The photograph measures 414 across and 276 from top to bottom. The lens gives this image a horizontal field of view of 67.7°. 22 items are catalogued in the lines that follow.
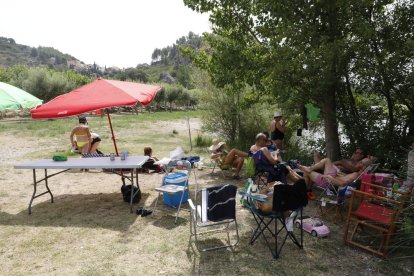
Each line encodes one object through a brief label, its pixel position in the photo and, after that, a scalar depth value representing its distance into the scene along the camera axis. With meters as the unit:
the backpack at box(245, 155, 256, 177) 5.92
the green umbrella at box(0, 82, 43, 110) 5.21
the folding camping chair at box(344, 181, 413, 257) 3.69
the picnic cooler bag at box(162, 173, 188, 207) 5.50
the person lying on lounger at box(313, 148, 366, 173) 5.99
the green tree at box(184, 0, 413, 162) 5.91
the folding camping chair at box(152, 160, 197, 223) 4.96
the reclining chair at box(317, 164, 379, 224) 4.88
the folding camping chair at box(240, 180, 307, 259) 3.67
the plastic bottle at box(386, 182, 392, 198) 4.06
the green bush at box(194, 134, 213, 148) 12.45
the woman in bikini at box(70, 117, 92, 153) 8.09
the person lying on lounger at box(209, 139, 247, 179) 7.26
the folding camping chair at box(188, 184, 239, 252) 3.88
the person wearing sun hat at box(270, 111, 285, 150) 8.09
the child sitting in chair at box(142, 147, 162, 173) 7.58
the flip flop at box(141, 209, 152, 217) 5.14
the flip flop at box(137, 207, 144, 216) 5.21
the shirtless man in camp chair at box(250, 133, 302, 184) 5.73
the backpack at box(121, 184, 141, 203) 5.71
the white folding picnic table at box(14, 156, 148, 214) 5.20
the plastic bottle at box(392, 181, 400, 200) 3.98
